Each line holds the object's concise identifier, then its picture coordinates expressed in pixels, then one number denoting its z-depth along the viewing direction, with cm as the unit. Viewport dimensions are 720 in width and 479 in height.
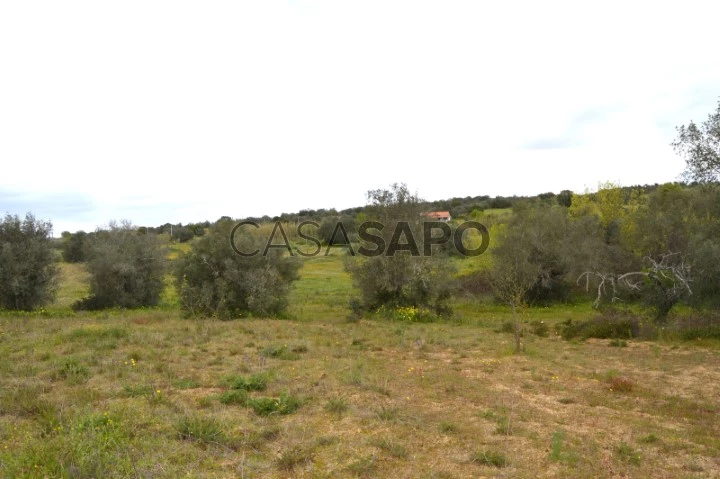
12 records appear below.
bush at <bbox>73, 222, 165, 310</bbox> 2650
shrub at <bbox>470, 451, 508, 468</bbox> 630
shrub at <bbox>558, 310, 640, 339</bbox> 1778
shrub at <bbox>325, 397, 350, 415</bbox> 819
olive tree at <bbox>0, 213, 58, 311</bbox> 2391
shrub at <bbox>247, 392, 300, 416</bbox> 811
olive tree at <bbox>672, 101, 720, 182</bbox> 1664
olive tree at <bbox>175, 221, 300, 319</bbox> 2253
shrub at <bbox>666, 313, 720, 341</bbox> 1692
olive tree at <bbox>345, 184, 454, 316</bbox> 2320
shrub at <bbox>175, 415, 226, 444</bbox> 675
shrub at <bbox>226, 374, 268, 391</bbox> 952
